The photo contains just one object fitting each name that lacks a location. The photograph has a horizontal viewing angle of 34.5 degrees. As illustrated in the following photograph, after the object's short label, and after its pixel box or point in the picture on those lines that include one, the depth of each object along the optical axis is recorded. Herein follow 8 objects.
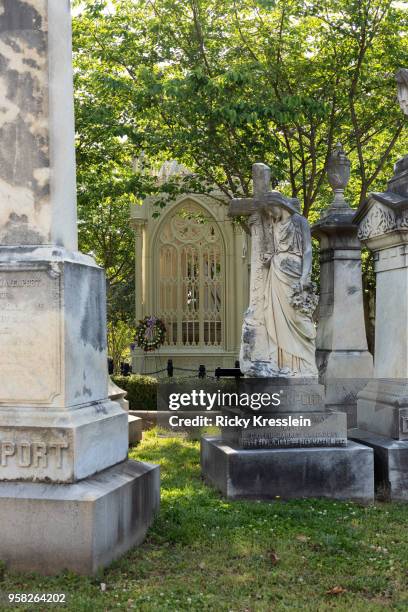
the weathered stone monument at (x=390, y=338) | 6.88
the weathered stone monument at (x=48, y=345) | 4.40
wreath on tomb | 19.81
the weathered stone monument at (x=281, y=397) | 6.77
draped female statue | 7.49
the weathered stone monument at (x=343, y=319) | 9.53
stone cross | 7.73
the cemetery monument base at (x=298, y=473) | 6.71
